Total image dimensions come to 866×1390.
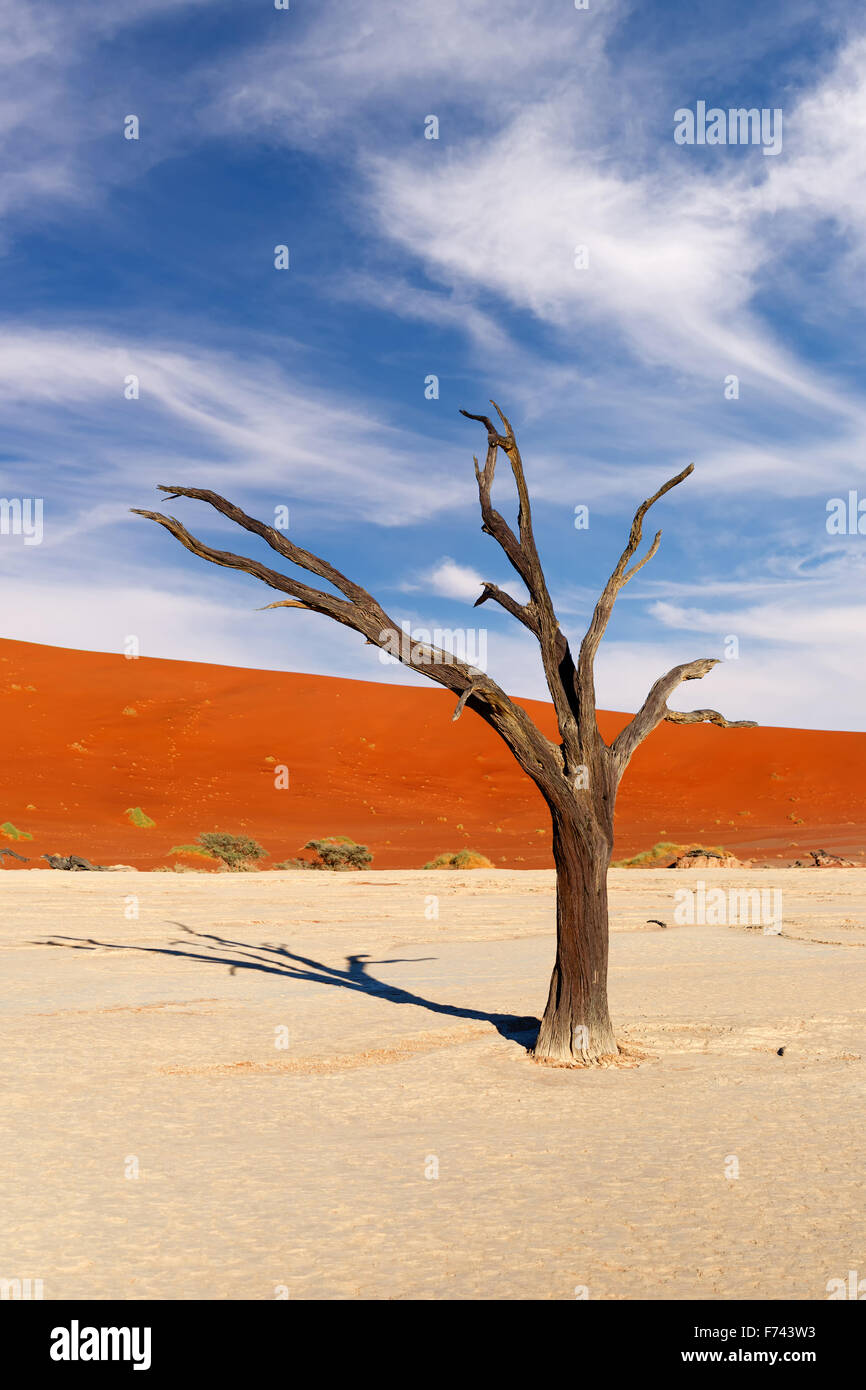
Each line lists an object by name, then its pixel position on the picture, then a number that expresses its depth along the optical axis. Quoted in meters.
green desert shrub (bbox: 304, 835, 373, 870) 27.91
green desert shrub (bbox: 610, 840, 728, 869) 30.11
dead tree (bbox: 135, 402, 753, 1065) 8.85
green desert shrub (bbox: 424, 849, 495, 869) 28.04
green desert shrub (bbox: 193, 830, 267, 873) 28.25
